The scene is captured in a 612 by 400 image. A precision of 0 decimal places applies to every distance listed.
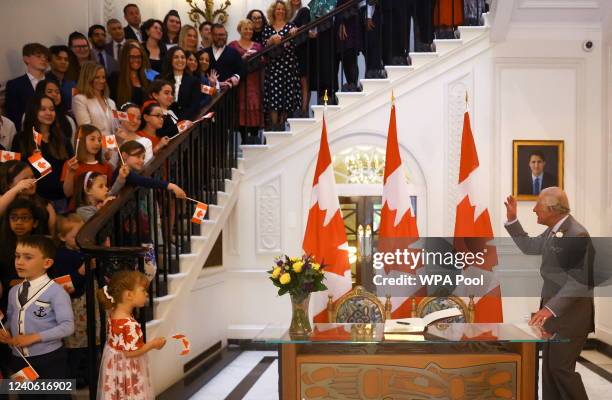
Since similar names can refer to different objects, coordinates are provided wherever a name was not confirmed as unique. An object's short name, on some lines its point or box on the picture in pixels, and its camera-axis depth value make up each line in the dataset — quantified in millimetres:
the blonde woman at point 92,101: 4695
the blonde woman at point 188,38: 6316
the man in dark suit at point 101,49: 6145
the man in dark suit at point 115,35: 6527
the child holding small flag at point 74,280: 3539
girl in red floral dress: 3051
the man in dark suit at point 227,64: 6438
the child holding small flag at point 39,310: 3070
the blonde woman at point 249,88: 6629
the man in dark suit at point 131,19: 6727
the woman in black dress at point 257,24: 6887
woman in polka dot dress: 6695
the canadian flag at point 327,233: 5359
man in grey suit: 3768
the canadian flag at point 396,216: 5512
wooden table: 3211
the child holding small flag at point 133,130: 4582
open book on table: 3326
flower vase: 3371
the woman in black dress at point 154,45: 6059
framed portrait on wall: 6559
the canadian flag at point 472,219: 5570
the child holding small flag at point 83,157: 4004
